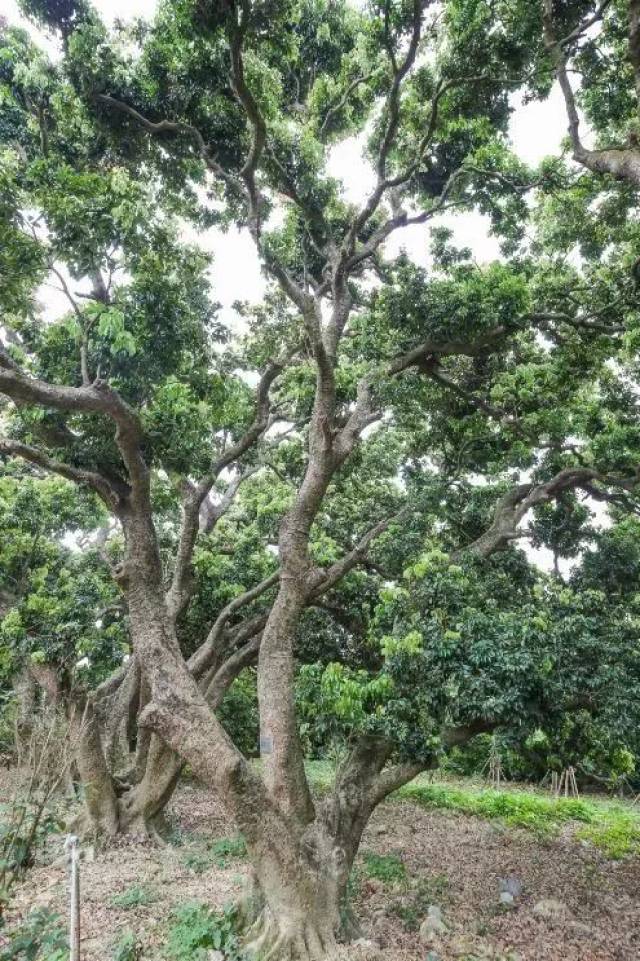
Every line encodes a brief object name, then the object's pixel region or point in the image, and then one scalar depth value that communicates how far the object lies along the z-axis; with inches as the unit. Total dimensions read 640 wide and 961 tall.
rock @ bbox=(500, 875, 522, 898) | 275.1
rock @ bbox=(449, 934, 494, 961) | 208.5
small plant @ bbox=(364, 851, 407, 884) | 286.7
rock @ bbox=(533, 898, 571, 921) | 251.2
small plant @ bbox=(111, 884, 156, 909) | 236.7
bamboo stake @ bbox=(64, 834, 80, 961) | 139.3
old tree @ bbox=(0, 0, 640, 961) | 219.8
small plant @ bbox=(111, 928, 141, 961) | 187.2
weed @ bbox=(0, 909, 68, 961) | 165.7
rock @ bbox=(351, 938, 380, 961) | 193.3
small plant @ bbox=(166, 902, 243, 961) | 191.9
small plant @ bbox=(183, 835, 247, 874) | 295.7
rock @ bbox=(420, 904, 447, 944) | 219.6
